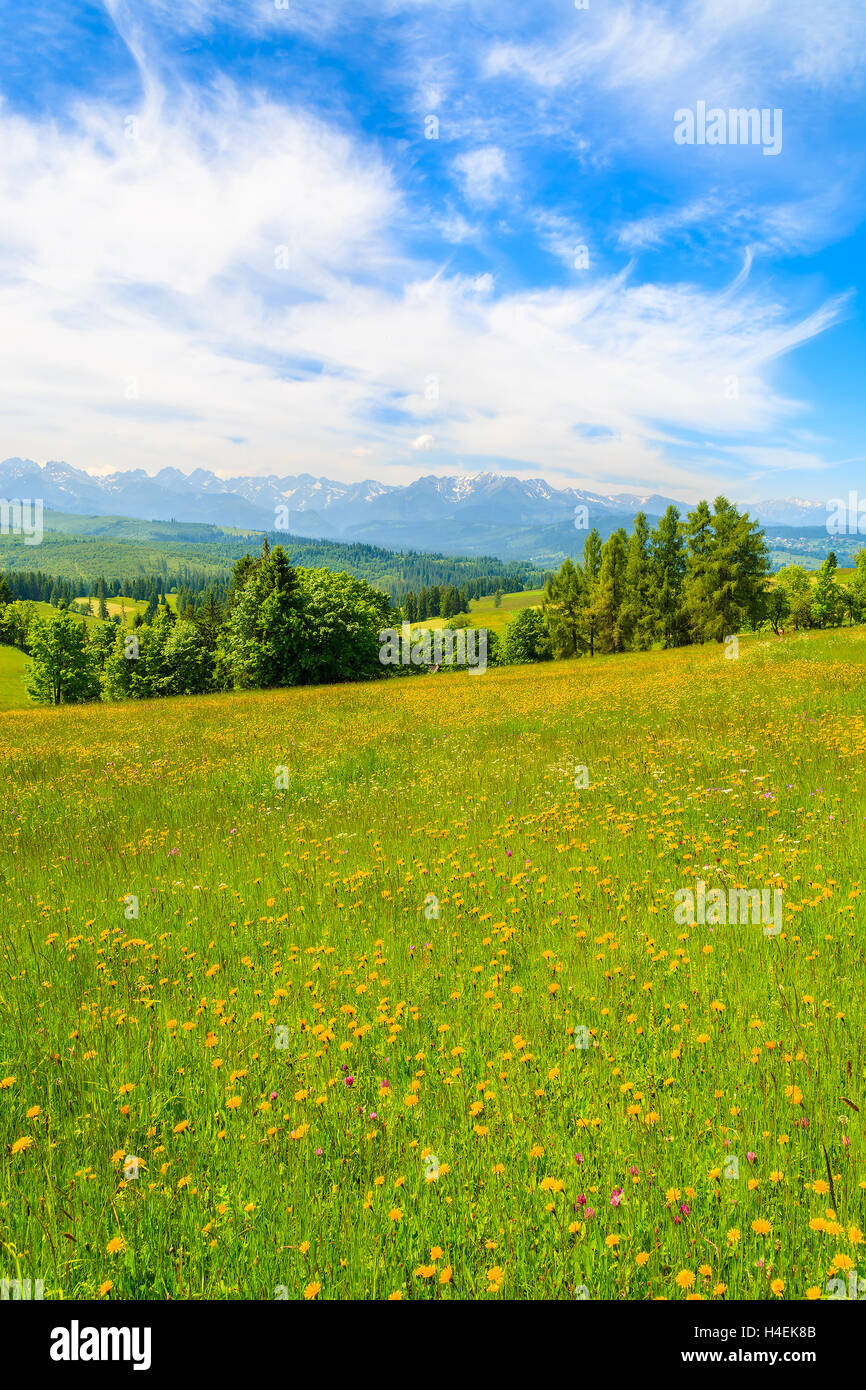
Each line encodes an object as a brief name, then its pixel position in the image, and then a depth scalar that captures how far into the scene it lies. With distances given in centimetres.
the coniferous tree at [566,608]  7762
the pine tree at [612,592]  6981
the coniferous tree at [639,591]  6575
